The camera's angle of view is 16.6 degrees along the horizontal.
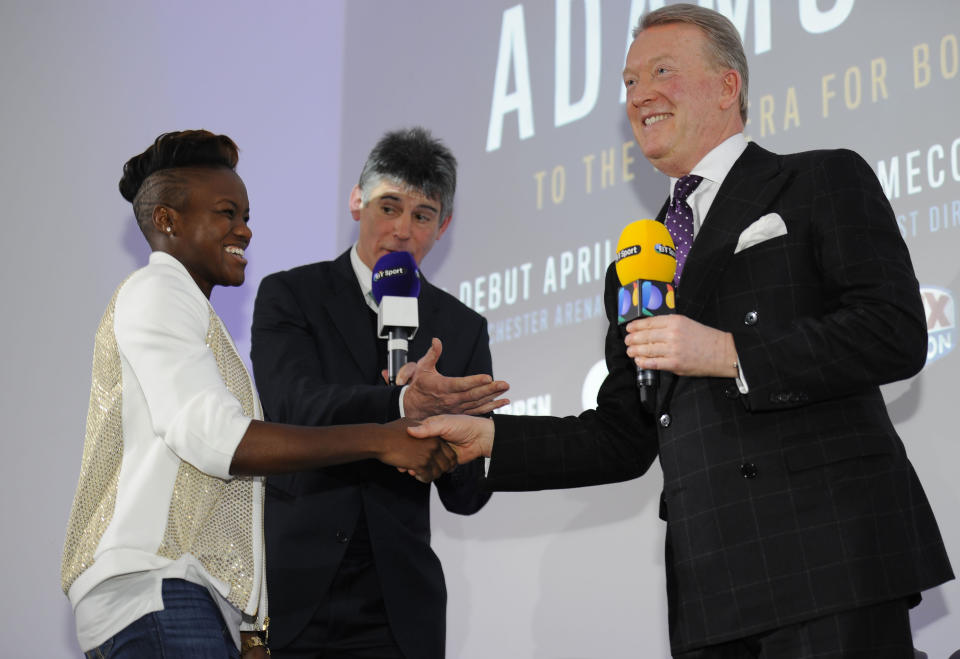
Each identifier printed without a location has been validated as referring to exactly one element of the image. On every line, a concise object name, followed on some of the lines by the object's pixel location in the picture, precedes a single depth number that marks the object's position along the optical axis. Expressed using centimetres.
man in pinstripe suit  376
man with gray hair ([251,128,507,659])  424
